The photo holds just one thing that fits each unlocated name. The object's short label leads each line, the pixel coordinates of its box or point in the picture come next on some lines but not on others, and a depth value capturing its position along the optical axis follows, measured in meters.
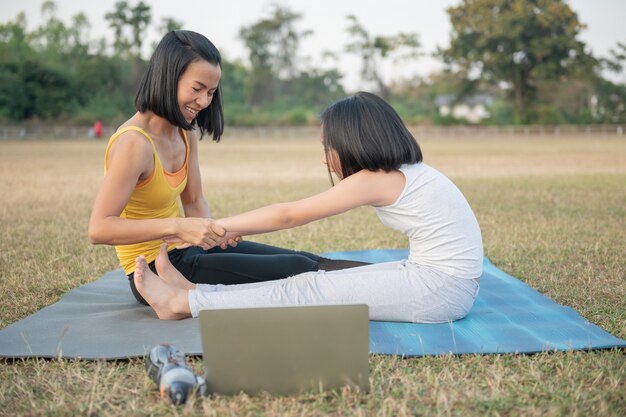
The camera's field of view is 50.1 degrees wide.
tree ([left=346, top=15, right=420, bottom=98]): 54.12
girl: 3.00
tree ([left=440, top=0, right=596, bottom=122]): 46.50
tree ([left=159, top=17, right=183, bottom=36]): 53.00
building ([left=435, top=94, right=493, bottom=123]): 77.09
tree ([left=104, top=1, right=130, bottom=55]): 52.43
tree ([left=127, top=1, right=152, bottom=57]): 52.25
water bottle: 2.23
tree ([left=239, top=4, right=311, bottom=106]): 58.44
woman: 3.06
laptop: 2.20
